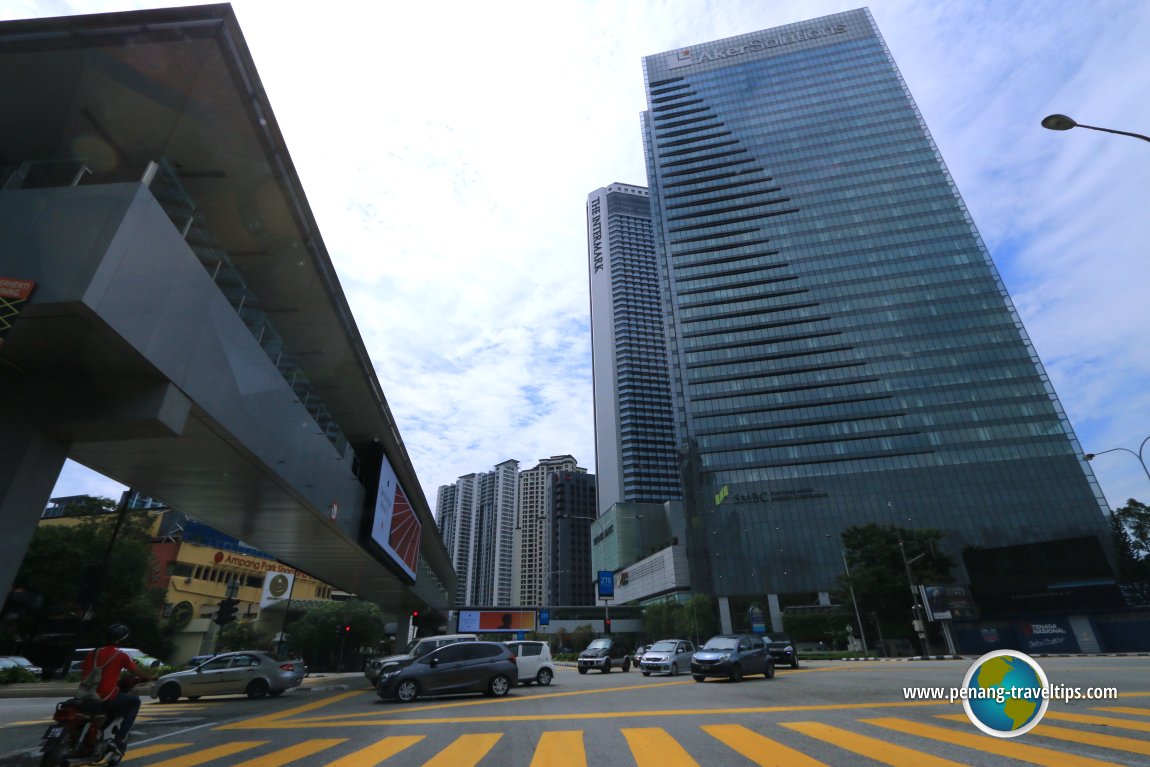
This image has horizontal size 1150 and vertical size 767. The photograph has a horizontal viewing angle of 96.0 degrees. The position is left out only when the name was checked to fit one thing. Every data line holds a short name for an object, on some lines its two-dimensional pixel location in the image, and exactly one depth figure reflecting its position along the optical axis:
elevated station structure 8.68
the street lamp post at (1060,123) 8.73
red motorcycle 5.80
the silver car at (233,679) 15.86
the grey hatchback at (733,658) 16.33
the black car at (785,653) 24.59
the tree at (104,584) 34.88
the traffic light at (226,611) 19.95
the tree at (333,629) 44.88
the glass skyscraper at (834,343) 77.38
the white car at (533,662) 18.41
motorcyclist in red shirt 6.20
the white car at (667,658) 22.16
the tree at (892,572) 47.97
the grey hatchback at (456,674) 13.70
